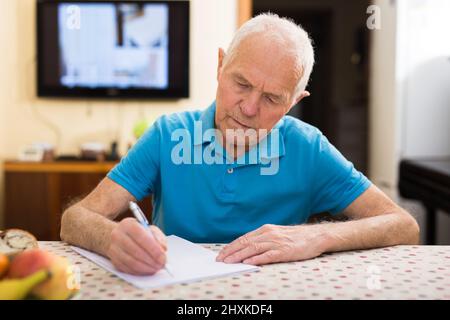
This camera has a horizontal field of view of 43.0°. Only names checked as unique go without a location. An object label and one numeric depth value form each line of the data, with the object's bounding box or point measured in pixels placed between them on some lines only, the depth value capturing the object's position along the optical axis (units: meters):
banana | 0.68
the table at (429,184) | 2.44
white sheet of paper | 0.80
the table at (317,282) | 0.76
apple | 0.68
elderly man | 1.15
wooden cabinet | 3.08
